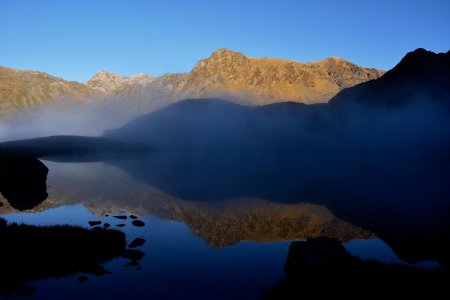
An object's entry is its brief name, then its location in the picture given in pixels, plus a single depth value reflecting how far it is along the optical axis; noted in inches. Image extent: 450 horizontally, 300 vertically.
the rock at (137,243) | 1364.9
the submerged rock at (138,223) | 1731.4
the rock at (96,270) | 1081.2
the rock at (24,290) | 917.8
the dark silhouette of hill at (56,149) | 5226.4
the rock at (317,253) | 1047.0
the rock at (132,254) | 1227.9
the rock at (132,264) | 1154.1
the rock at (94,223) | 1678.6
